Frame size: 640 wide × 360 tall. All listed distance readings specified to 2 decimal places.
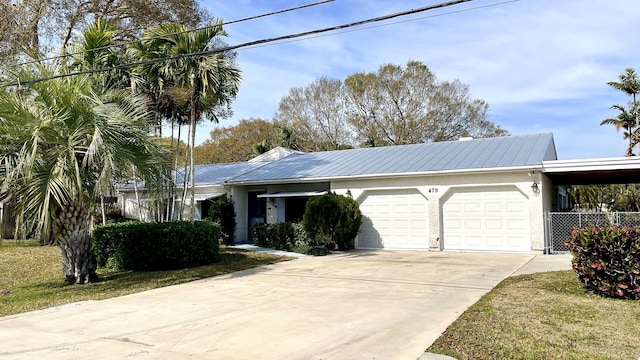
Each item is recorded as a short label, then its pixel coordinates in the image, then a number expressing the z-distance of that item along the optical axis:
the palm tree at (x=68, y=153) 9.02
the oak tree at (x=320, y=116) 37.94
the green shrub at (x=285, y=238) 16.56
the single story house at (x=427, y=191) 14.87
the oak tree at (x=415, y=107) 35.31
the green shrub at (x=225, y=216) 19.83
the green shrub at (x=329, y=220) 16.17
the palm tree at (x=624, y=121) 32.28
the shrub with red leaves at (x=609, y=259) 7.36
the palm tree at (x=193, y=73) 13.77
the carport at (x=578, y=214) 13.52
